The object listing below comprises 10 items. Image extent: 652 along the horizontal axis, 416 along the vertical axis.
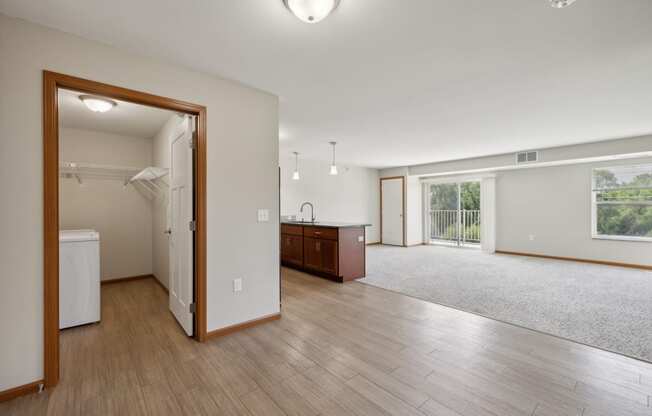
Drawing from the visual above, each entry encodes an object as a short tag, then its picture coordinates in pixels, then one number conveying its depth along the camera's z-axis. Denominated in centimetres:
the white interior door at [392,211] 863
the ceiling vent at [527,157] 608
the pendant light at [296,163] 695
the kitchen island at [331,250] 459
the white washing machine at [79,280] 285
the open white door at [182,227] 265
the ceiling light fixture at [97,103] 295
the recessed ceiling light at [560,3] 162
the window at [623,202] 549
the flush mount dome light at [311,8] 160
